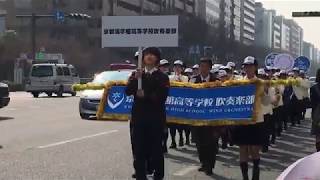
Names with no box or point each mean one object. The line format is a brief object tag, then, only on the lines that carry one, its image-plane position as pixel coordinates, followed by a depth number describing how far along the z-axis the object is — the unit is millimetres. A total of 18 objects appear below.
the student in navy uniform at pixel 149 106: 7277
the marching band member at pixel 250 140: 7980
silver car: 19203
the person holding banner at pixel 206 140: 9422
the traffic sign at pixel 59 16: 49531
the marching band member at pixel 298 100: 15822
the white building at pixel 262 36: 197000
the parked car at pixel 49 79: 37031
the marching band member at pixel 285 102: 16456
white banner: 8211
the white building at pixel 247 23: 178650
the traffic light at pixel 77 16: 47875
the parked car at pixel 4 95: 19705
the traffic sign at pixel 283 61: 26328
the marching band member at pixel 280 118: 15654
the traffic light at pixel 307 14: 18823
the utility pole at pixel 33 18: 48228
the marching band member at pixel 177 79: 12469
